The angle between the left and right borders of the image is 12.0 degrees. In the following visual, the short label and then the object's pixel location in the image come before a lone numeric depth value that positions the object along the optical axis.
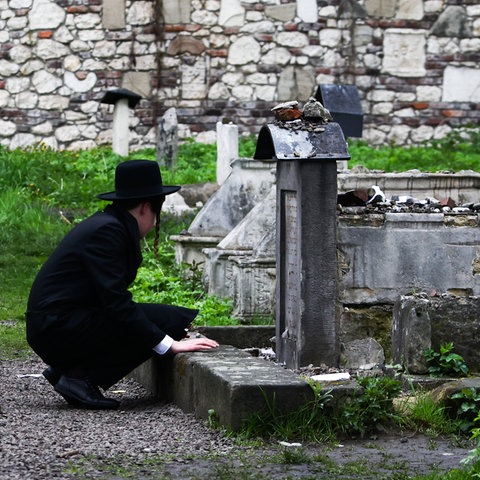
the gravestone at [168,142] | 26.19
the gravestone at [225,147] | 22.55
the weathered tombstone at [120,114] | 28.06
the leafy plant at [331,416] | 9.48
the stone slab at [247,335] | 13.86
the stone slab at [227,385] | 9.46
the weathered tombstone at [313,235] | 12.18
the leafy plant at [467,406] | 9.86
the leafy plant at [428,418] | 9.85
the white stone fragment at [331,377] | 10.48
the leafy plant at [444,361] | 11.01
